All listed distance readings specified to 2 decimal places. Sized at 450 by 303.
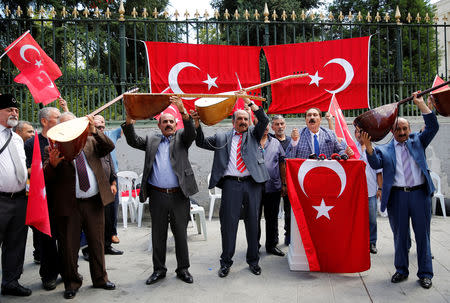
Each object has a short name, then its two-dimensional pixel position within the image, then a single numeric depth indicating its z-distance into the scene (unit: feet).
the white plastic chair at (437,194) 24.47
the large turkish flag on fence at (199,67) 25.17
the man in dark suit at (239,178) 14.38
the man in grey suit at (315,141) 15.96
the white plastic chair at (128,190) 22.90
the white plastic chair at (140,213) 22.81
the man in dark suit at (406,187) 12.77
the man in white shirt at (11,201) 12.07
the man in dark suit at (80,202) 12.28
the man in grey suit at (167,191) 13.60
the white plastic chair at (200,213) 19.19
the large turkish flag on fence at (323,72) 25.98
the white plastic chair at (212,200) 24.47
